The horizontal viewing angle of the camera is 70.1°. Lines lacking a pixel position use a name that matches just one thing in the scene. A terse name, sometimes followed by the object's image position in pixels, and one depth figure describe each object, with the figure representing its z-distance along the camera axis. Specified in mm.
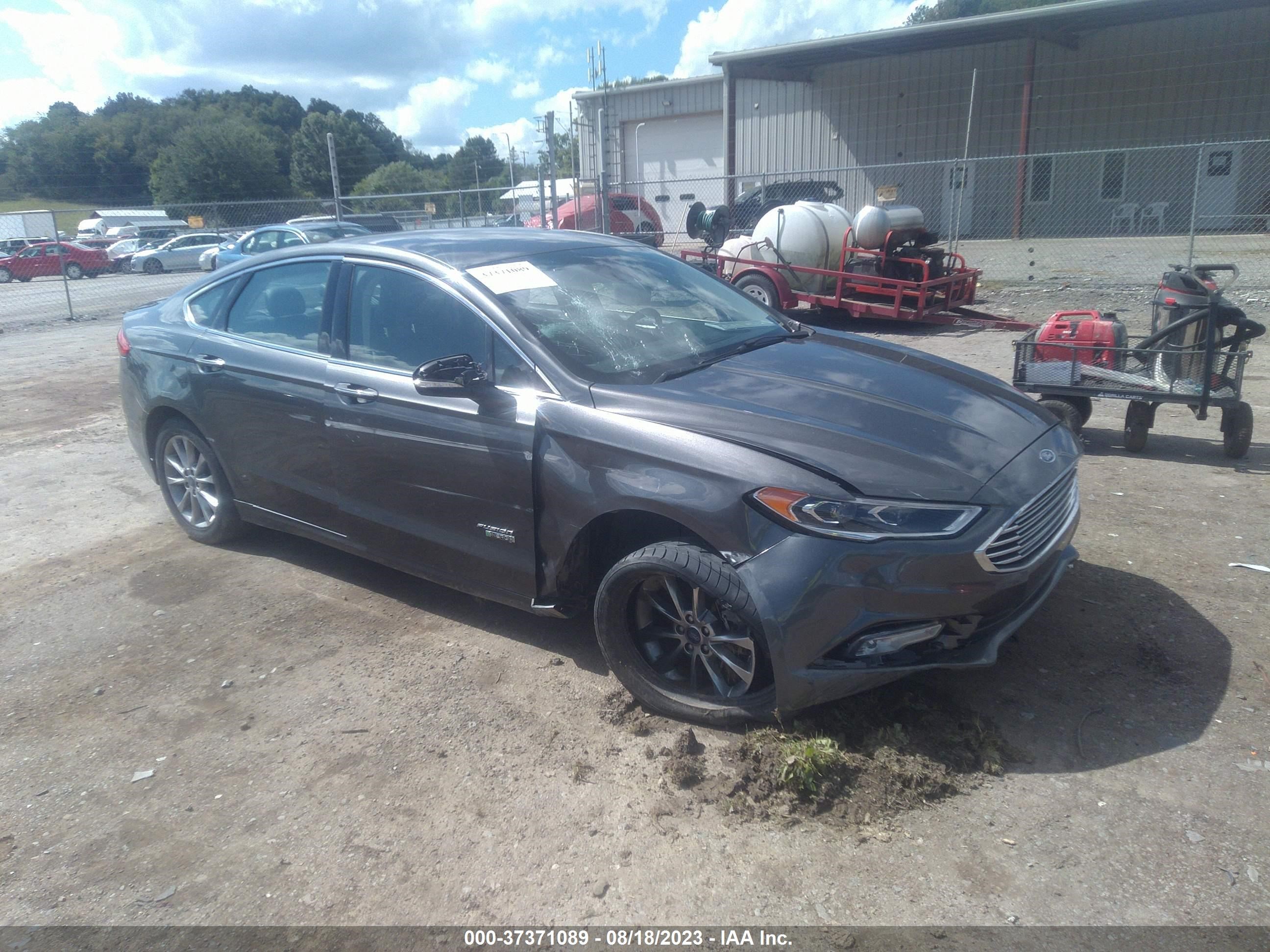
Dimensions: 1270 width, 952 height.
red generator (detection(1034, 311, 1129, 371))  6418
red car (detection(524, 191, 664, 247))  19656
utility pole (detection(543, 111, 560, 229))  14350
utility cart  5996
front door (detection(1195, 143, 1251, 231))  23312
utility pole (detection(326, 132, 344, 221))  19125
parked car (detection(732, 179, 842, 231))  17547
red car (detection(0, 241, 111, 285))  30734
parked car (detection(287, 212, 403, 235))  21312
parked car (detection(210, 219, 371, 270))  17297
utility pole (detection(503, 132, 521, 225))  20156
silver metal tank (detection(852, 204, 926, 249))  12633
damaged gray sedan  2973
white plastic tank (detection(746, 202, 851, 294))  13023
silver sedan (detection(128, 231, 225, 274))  31969
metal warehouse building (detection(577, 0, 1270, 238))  22547
